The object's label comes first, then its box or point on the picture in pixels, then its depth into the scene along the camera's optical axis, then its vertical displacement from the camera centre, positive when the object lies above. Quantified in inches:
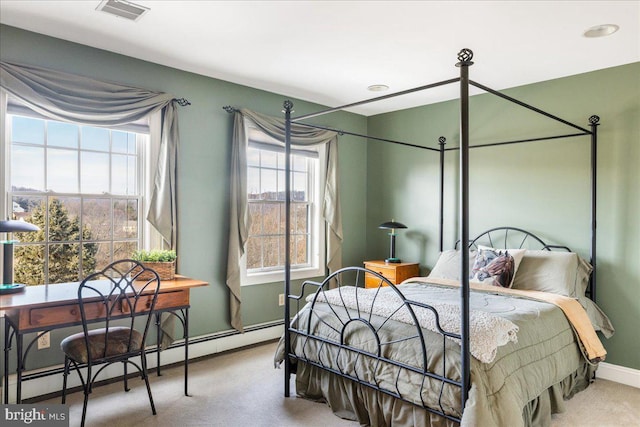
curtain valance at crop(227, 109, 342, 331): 156.5 +5.6
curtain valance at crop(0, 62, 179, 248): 113.3 +29.8
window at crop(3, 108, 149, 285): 119.3 +4.6
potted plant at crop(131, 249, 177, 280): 123.3 -14.9
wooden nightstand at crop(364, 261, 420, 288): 179.5 -25.8
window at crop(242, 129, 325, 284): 171.6 -1.2
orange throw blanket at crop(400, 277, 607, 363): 116.9 -29.7
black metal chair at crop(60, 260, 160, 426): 100.6 -27.5
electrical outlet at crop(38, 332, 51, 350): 118.0 -36.3
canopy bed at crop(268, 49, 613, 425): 83.4 -30.2
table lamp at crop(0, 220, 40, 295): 104.2 -14.2
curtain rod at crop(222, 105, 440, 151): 157.3 +36.5
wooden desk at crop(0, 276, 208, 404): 93.1 -23.0
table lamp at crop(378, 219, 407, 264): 183.5 -10.6
